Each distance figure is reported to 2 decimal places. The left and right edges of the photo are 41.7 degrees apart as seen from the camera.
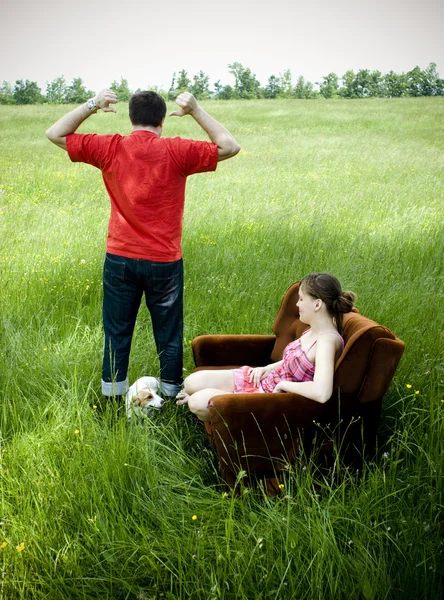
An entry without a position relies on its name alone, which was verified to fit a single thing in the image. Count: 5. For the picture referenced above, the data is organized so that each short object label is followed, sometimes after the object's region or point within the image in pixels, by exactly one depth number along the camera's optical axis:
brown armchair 2.80
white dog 3.38
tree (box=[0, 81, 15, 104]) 26.80
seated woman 2.84
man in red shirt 3.08
